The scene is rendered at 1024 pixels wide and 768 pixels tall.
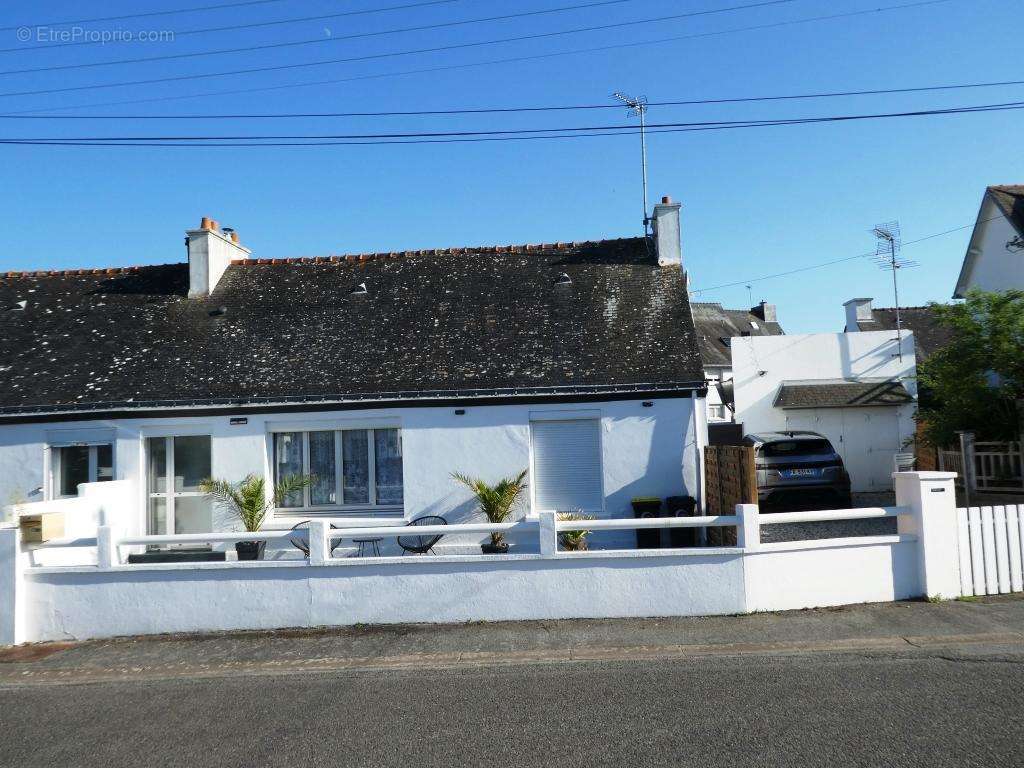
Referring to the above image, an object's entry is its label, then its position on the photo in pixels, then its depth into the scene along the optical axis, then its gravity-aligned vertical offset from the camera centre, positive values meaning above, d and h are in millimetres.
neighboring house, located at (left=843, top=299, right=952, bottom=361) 30703 +4693
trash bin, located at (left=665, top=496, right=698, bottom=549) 11336 -1090
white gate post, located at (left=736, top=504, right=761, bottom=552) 8477 -981
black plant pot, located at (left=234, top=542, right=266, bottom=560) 11016 -1360
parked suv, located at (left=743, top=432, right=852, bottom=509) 13039 -645
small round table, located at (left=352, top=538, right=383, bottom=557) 11844 -1479
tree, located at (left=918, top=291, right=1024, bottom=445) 13633 +1120
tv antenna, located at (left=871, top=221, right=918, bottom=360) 26281 +6432
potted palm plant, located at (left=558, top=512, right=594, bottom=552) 10119 -1268
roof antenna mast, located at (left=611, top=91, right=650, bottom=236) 15742 +6716
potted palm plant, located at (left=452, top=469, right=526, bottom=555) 10797 -800
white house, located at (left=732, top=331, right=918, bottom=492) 21297 +1189
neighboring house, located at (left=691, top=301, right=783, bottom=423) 34688 +5910
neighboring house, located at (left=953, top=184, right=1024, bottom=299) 20186 +5064
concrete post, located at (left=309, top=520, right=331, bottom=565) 8781 -1046
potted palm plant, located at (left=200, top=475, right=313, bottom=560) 11891 -657
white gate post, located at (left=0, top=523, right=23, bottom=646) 8867 -1432
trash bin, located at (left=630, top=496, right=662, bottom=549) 11781 -995
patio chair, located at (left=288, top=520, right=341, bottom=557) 11125 -1334
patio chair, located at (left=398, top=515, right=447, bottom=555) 10781 -1343
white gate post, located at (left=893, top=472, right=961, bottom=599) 8664 -1139
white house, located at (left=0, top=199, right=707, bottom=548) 12203 +758
